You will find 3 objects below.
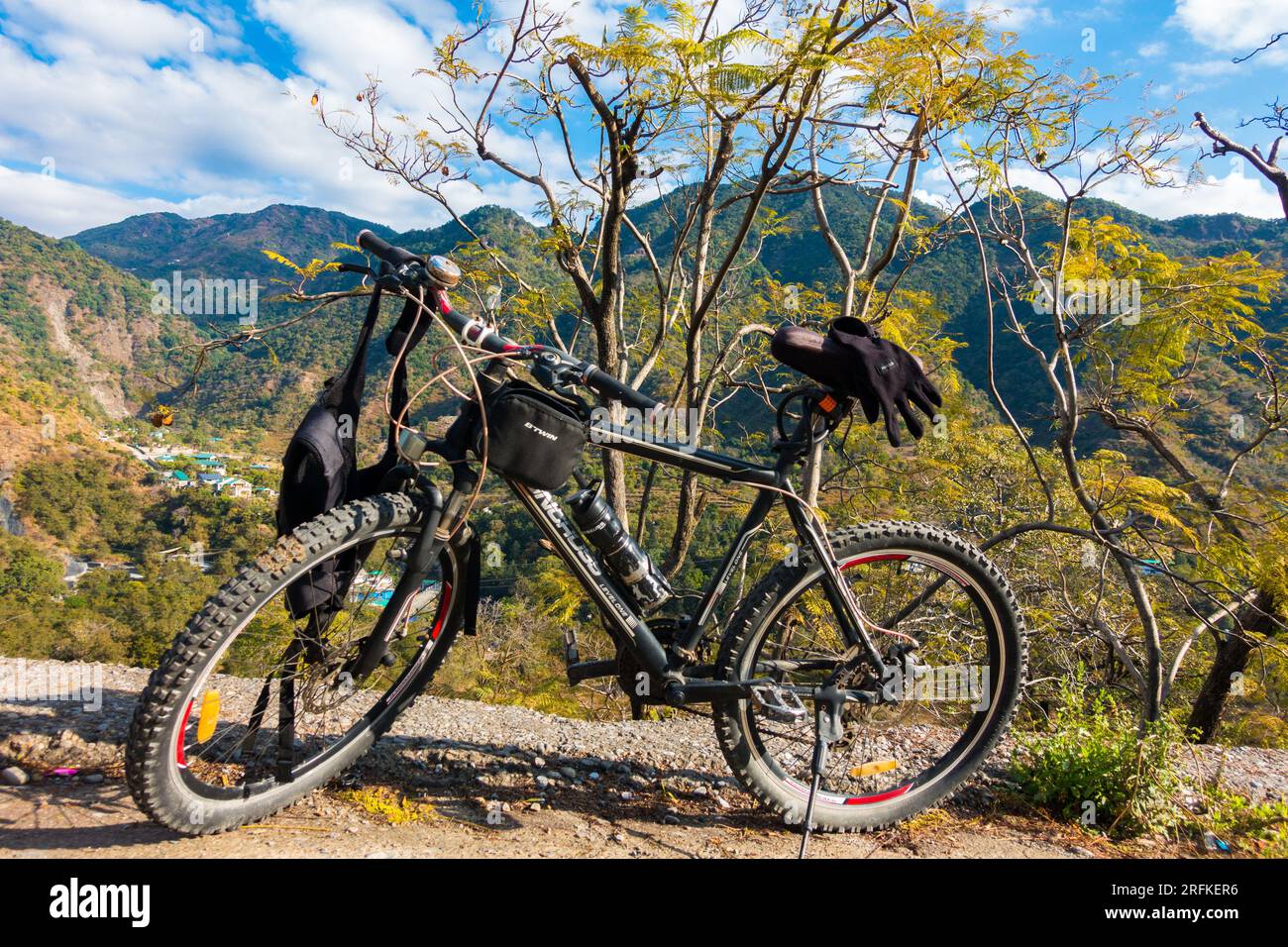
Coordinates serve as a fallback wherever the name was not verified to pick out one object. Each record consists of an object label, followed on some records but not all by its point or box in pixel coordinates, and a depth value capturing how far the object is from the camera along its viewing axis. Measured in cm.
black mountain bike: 218
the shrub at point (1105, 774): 257
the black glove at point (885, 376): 229
